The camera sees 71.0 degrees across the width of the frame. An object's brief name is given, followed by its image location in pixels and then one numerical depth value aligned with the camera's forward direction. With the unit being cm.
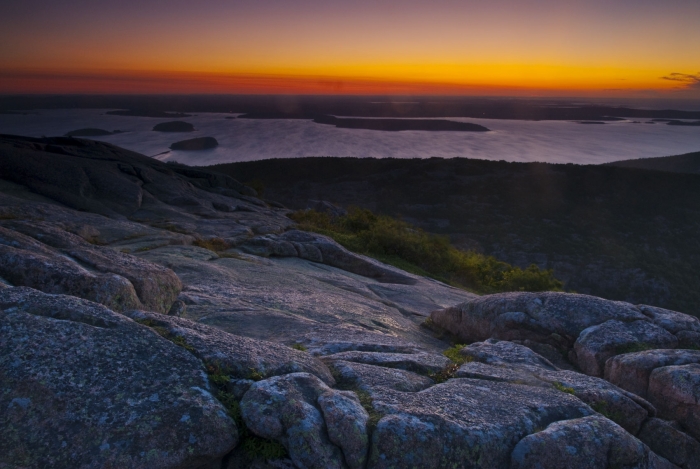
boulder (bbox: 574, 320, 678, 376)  770
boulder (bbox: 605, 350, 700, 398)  676
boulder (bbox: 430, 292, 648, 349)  859
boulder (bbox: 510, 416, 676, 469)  458
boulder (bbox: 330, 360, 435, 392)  543
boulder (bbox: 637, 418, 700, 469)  556
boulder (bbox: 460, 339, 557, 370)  707
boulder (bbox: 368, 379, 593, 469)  439
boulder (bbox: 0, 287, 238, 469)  387
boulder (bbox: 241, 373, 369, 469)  425
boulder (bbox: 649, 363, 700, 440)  599
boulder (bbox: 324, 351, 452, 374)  627
